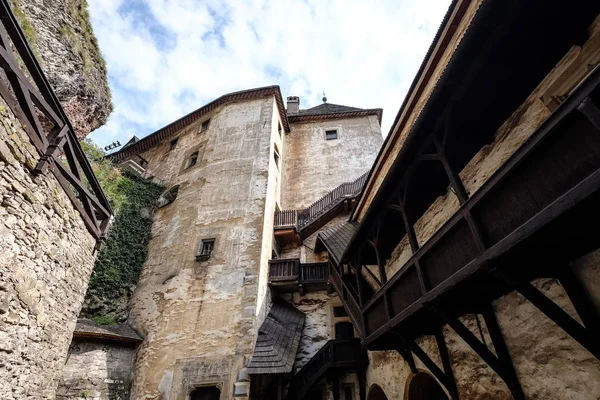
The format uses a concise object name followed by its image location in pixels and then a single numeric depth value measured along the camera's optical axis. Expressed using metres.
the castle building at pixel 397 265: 2.71
